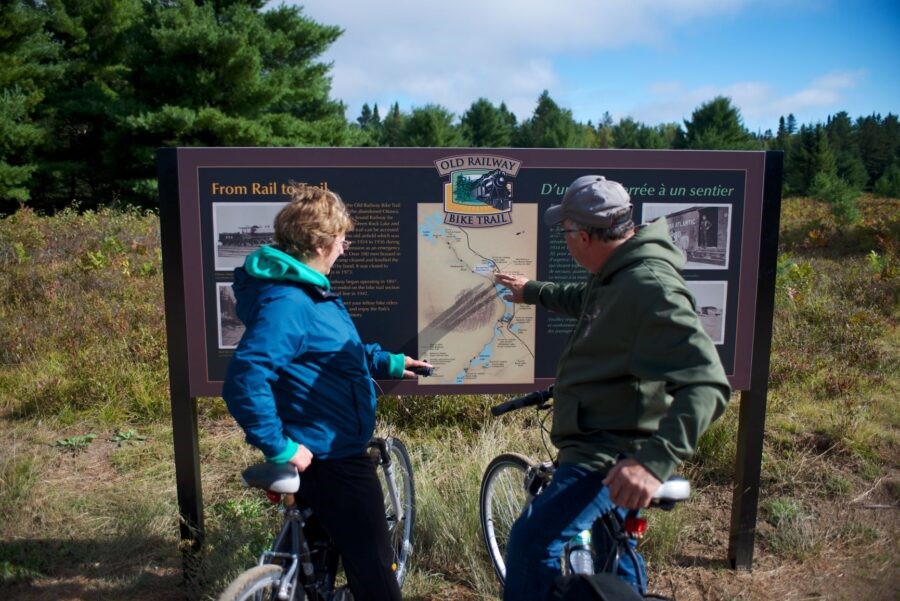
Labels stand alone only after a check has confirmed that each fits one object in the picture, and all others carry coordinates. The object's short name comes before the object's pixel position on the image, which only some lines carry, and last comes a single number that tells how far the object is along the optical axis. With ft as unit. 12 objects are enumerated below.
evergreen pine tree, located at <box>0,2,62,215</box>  67.92
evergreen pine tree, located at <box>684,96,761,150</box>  153.48
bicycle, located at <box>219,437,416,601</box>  7.38
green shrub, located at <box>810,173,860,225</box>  56.75
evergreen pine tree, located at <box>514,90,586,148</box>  190.19
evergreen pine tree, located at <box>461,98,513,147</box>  193.16
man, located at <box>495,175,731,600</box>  6.37
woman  7.30
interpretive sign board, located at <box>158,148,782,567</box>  10.78
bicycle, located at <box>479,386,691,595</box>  7.29
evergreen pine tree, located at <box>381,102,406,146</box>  169.12
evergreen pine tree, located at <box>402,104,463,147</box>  146.61
